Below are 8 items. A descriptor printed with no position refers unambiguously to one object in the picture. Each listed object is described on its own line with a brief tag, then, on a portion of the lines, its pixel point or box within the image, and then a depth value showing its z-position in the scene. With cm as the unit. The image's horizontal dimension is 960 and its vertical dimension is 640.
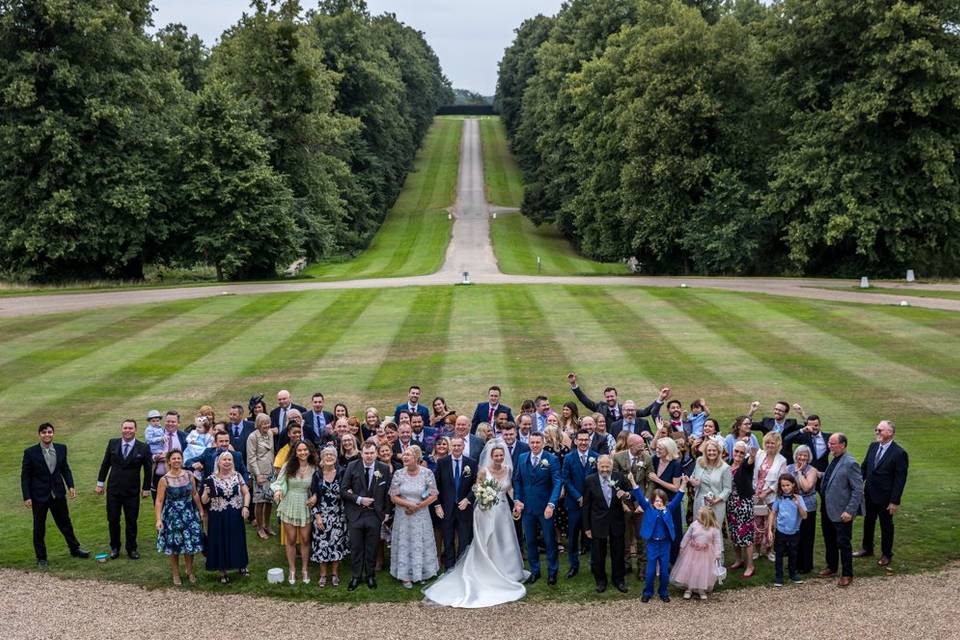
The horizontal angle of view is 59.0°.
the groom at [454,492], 1187
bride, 1127
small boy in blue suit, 1096
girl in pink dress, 1088
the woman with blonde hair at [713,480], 1139
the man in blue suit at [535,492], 1169
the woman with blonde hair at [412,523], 1157
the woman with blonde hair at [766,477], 1153
